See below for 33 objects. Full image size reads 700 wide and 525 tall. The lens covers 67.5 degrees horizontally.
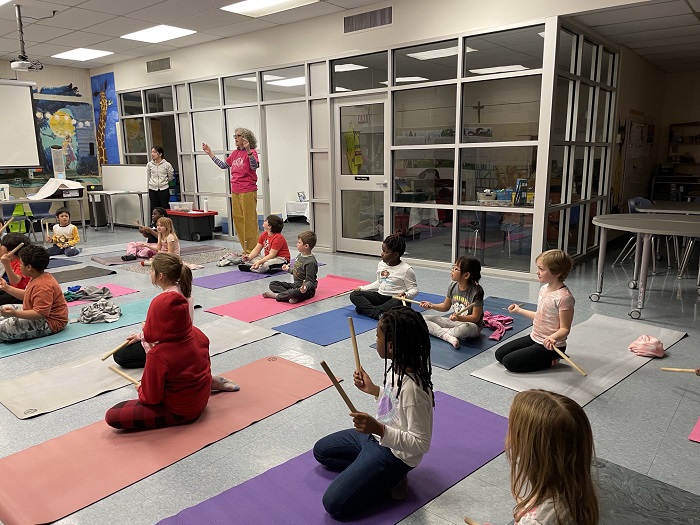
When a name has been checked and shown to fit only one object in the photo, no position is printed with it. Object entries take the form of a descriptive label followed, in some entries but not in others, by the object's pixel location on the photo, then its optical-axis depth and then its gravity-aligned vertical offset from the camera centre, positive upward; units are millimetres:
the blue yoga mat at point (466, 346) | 3561 -1355
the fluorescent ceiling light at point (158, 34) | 7770 +1937
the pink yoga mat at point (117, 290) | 5414 -1339
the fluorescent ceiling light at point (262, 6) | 6539 +1936
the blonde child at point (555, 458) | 1293 -743
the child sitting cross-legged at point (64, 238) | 7738 -1095
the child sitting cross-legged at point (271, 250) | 5989 -1032
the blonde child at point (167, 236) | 6186 -871
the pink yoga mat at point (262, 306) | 4652 -1337
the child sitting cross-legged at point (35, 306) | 3779 -1068
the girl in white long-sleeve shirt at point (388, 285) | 4340 -1064
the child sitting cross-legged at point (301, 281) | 5016 -1167
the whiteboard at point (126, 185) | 9922 -437
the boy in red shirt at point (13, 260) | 4215 -776
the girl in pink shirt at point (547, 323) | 3191 -1023
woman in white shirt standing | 9055 -253
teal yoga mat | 3923 -1340
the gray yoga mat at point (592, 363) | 3150 -1355
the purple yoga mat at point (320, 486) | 2012 -1343
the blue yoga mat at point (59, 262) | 6945 -1323
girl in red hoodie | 2574 -1045
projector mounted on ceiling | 6723 +1395
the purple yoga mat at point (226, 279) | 5847 -1346
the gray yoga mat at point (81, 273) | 6117 -1320
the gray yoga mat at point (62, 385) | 2994 -1348
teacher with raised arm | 7258 -359
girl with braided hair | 1934 -972
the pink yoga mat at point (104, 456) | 2125 -1345
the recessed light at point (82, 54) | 9153 +1932
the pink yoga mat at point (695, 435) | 2563 -1360
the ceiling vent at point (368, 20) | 6492 +1739
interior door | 6992 -201
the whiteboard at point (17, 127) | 8992 +635
